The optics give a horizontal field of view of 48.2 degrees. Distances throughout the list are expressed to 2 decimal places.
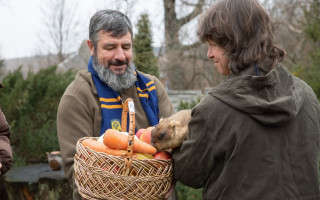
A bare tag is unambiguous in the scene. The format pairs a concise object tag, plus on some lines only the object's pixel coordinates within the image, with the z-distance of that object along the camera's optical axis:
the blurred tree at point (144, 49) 11.13
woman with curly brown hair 1.72
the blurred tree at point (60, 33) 23.05
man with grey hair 2.44
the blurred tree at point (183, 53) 13.66
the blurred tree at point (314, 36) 4.91
